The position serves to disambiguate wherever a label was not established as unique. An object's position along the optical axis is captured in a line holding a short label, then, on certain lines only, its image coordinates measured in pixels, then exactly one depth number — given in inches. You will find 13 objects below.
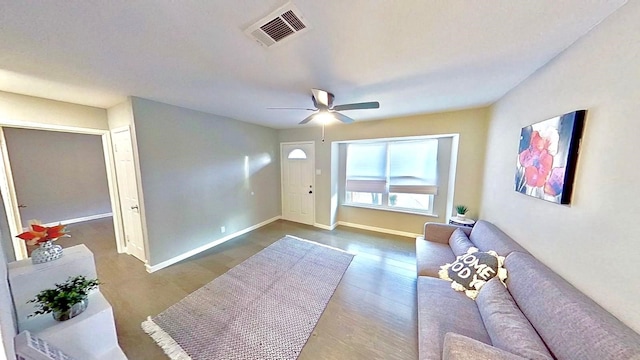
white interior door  108.6
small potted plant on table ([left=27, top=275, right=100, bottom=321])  52.2
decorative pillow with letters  67.5
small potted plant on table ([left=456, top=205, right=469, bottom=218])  121.9
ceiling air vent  43.6
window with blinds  148.4
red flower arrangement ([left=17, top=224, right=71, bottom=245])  57.4
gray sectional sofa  36.6
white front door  181.6
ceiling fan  80.0
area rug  64.4
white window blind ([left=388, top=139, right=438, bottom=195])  146.3
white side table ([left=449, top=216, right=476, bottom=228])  114.4
